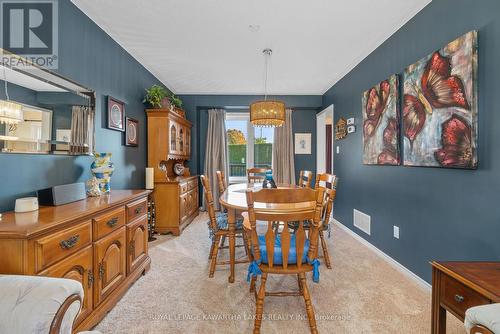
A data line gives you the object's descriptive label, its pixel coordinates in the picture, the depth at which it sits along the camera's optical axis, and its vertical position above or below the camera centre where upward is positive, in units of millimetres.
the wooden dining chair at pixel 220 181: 3126 -207
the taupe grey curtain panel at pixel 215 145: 5184 +419
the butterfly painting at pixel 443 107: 1653 +455
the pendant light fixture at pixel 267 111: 3127 +700
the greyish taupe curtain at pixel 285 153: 5209 +264
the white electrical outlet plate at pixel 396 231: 2514 -686
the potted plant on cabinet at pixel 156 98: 3566 +1003
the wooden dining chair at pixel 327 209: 2301 -447
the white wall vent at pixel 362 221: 3096 -742
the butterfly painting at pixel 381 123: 2488 +477
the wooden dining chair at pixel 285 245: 1446 -503
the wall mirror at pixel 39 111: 1482 +385
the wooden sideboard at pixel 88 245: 1115 -462
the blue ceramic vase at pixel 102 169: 2131 -38
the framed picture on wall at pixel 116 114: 2643 +575
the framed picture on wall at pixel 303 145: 5340 +447
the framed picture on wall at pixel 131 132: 3078 +432
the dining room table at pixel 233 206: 2084 -355
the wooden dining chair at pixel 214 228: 2402 -641
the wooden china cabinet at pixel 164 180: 3602 -225
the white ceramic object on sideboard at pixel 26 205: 1438 -242
